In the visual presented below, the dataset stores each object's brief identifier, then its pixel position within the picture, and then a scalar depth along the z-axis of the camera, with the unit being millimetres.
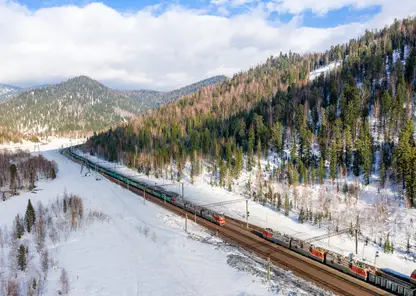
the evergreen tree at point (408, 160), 72938
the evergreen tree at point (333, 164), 94750
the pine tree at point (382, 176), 84438
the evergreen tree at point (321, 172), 94750
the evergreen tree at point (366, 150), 88750
